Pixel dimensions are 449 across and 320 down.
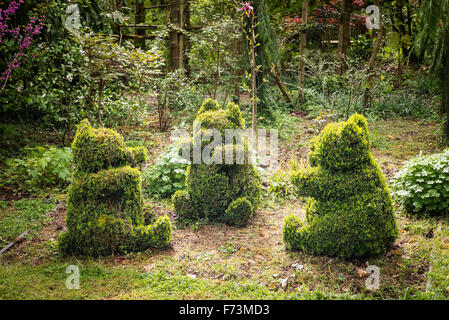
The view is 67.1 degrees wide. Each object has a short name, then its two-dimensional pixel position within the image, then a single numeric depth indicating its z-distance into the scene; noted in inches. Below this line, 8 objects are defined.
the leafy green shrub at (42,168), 185.6
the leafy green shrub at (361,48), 473.7
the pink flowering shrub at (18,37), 160.5
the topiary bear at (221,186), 161.3
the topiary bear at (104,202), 132.6
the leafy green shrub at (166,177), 195.9
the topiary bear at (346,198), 129.8
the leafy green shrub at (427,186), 156.4
